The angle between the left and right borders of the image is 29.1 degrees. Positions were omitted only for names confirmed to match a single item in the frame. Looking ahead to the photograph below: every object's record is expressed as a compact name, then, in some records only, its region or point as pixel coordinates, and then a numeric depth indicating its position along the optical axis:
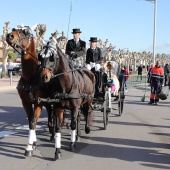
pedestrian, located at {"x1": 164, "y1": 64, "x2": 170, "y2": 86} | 26.86
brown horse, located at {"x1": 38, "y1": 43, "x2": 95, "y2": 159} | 5.93
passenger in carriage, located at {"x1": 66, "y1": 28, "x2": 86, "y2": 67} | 8.56
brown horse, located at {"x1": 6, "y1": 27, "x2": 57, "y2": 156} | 6.11
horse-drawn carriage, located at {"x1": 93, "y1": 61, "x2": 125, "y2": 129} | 9.48
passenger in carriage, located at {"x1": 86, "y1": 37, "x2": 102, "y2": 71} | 9.80
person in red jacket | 16.10
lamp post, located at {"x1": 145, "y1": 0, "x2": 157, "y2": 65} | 30.06
